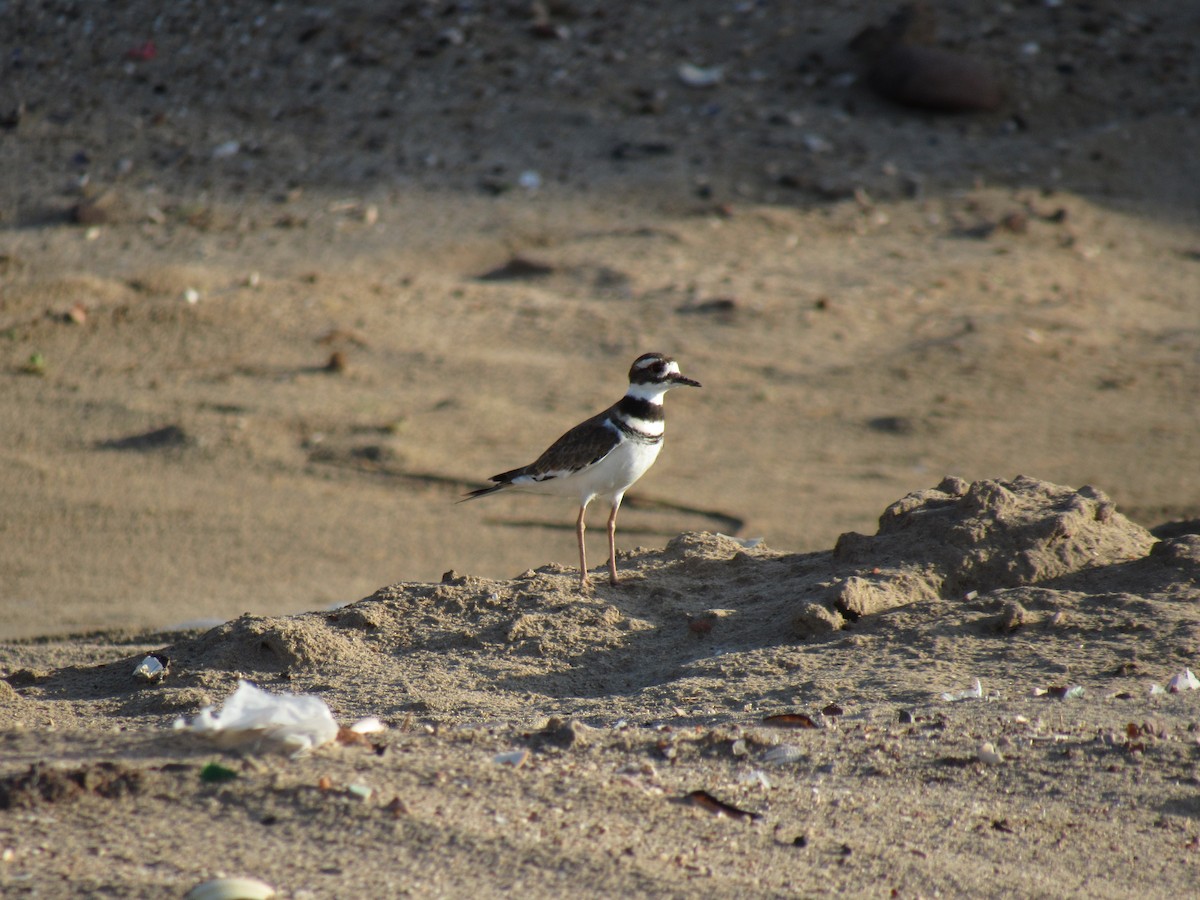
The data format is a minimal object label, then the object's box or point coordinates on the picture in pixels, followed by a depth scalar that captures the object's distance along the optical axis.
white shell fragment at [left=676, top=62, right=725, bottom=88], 29.36
